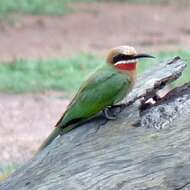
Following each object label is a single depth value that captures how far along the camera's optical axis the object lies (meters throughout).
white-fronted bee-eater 8.68
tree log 7.21
